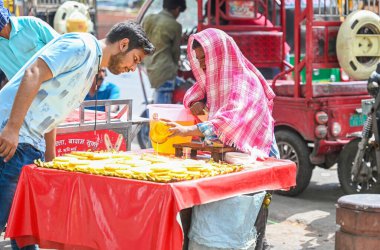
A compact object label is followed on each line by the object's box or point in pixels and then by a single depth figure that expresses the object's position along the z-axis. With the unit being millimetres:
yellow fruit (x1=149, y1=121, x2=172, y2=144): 6590
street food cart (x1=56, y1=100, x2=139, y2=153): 8191
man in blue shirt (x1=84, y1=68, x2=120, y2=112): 11734
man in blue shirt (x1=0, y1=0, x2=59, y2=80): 7262
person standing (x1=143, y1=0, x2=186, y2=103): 14383
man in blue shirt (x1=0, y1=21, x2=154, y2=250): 5738
